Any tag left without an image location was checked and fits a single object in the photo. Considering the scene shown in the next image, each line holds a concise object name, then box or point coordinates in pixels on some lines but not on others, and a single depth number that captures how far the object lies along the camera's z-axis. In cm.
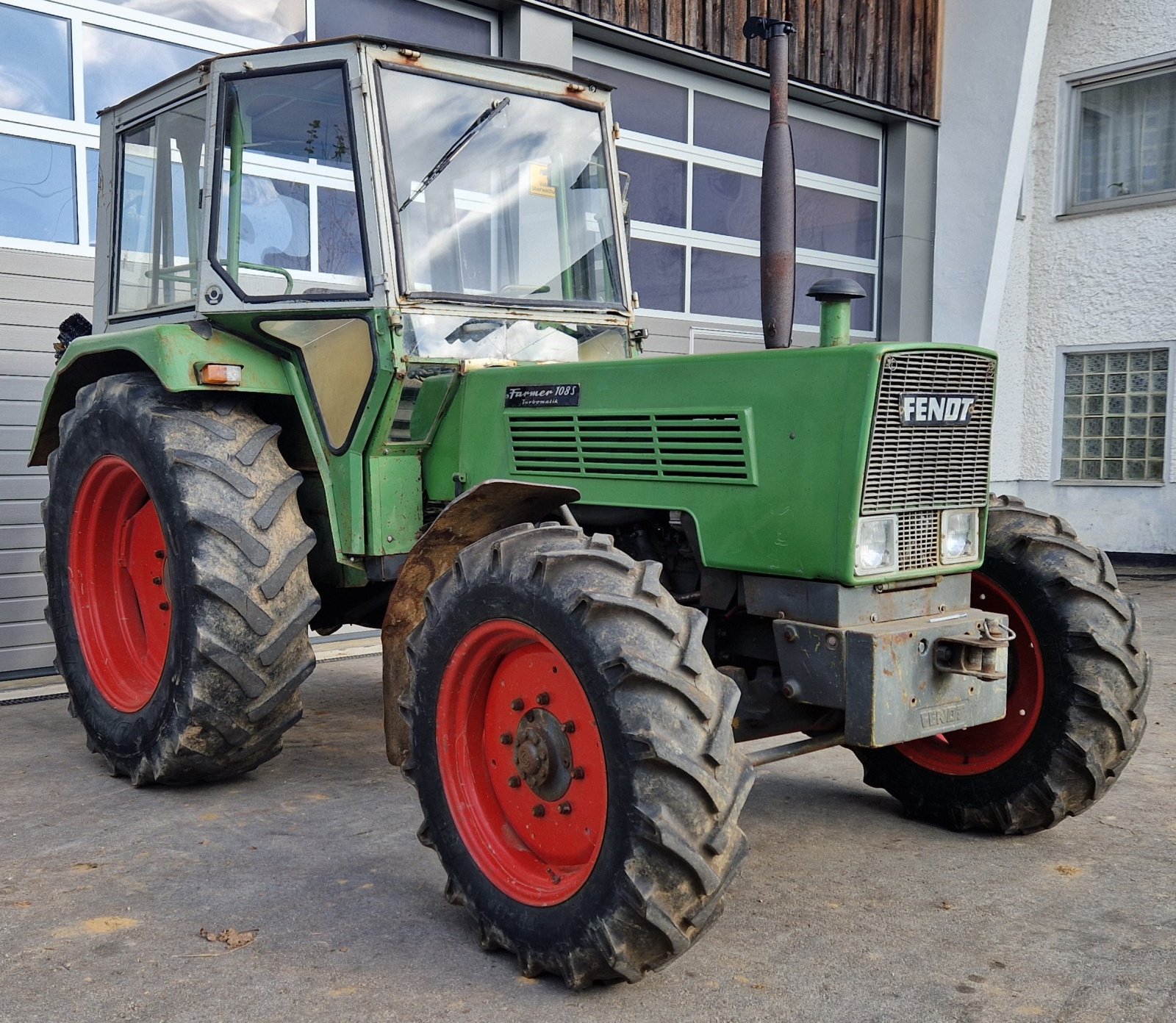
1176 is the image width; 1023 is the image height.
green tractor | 279
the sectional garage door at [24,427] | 591
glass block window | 1169
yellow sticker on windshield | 418
